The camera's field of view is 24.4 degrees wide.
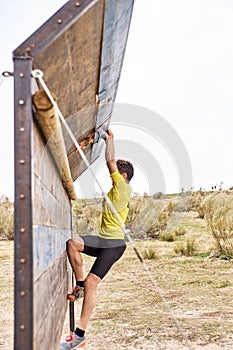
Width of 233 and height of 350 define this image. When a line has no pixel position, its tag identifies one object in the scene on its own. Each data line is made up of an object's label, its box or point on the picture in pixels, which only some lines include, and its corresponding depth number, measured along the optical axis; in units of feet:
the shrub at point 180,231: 46.94
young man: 11.27
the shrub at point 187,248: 38.01
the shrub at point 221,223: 36.60
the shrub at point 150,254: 37.51
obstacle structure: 5.87
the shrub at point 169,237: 45.16
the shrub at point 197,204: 53.62
